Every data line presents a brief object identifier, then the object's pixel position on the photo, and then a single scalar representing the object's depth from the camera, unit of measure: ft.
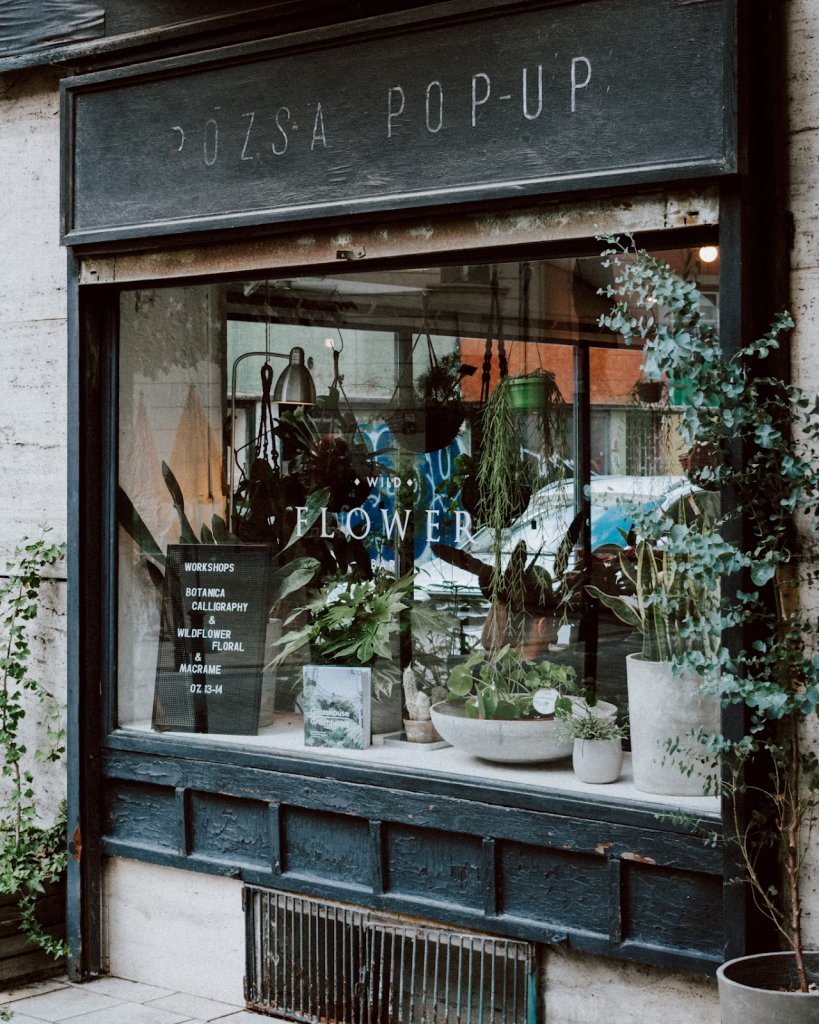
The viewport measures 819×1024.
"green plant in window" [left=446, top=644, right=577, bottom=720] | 13.35
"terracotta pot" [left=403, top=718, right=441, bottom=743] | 14.03
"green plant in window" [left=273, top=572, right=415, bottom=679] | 14.69
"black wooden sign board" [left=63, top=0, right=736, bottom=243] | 11.31
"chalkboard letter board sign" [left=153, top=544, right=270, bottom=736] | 15.46
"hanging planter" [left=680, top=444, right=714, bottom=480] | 11.94
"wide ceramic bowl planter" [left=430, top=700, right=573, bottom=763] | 13.03
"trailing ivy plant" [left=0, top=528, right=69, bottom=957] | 15.47
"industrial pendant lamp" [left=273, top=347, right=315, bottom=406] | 15.35
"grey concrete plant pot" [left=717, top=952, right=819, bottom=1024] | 9.35
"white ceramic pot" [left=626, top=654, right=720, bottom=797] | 11.83
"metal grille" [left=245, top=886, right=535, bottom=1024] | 13.01
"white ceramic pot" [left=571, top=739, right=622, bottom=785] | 12.56
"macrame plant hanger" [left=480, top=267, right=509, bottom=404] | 13.48
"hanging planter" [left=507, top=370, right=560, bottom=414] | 13.42
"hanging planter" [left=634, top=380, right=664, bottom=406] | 12.33
